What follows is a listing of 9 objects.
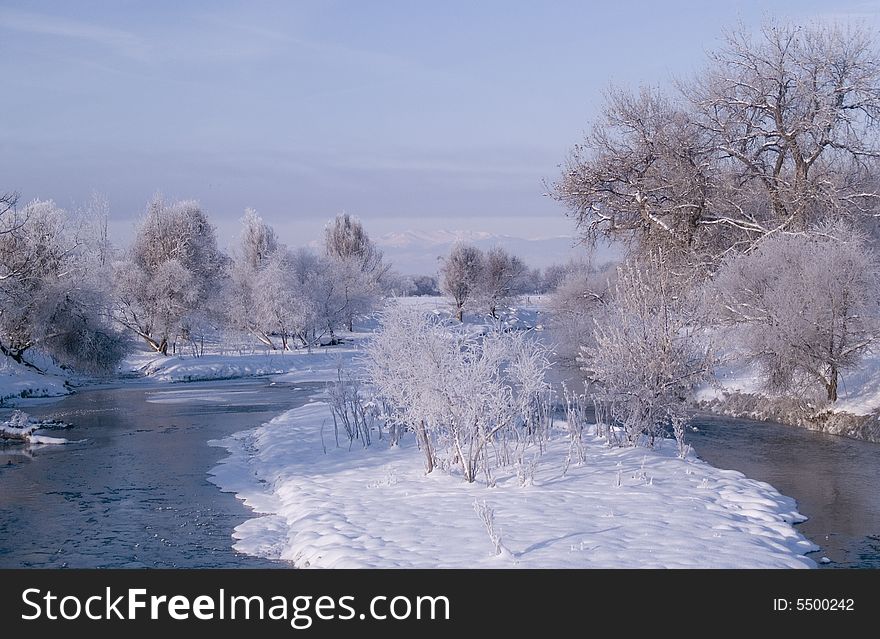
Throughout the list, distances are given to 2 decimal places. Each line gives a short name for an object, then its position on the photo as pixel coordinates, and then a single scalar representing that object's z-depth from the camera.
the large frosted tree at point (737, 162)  26.16
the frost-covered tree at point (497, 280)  76.19
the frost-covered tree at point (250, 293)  52.06
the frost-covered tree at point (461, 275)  76.88
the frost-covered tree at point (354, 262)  61.00
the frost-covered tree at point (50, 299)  34.00
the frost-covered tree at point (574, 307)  37.31
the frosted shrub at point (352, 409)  17.91
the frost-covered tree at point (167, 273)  46.97
